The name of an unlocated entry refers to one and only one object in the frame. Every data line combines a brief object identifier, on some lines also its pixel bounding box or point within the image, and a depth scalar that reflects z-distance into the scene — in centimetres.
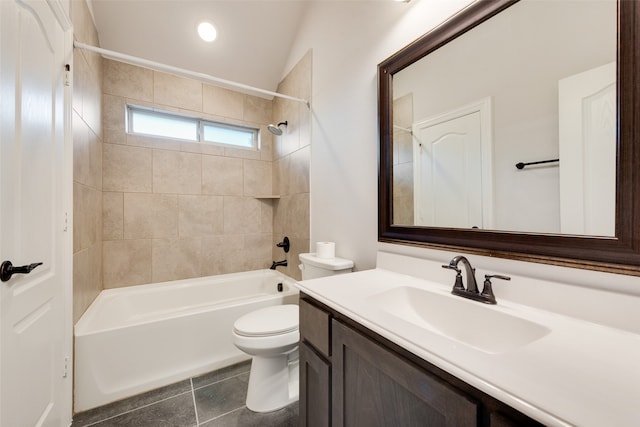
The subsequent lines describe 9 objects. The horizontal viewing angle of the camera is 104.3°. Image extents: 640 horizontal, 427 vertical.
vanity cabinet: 49
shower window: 229
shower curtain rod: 142
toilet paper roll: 173
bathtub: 148
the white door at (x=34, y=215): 83
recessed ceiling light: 219
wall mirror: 68
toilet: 140
